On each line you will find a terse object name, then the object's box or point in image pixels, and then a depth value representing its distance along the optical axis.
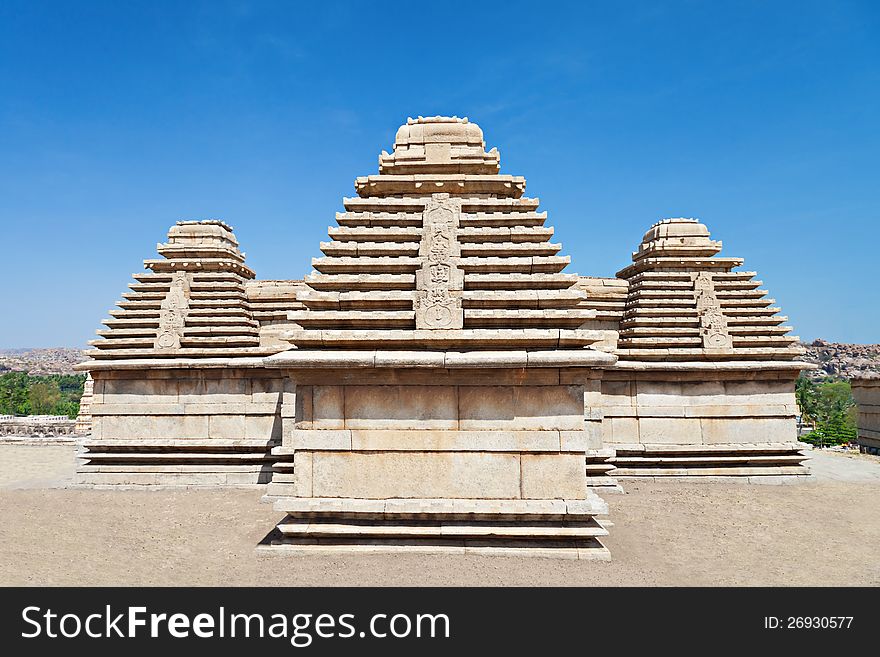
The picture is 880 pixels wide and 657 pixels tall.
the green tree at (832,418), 29.92
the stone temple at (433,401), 6.98
